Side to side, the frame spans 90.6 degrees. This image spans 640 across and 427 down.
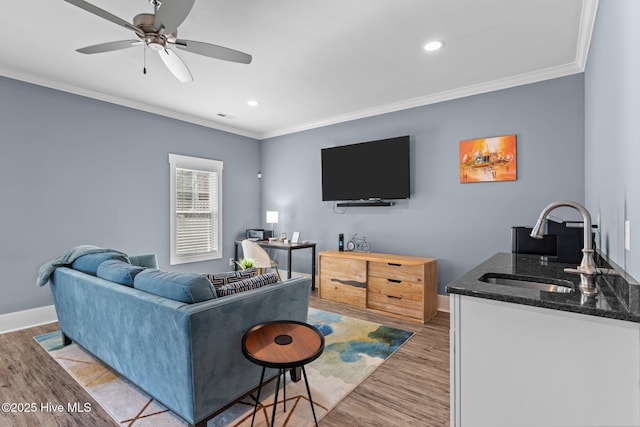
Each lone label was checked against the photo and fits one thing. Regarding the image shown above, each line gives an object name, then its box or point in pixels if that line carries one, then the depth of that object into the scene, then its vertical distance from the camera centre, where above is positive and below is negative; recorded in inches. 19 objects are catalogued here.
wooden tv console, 137.8 -32.3
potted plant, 153.9 -24.3
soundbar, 168.9 +6.0
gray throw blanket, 103.7 -16.2
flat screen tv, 160.1 +23.6
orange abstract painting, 132.7 +24.0
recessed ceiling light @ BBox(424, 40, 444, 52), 104.4 +56.9
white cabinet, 38.4 -20.7
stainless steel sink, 58.9 -13.4
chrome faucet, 52.2 -6.2
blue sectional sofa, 62.6 -26.4
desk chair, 180.5 -23.5
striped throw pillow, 73.4 -17.4
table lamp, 211.0 -1.3
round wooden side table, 58.7 -26.6
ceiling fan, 69.1 +45.3
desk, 180.5 -18.9
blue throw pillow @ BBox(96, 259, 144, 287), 80.5 -15.3
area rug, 72.9 -46.6
